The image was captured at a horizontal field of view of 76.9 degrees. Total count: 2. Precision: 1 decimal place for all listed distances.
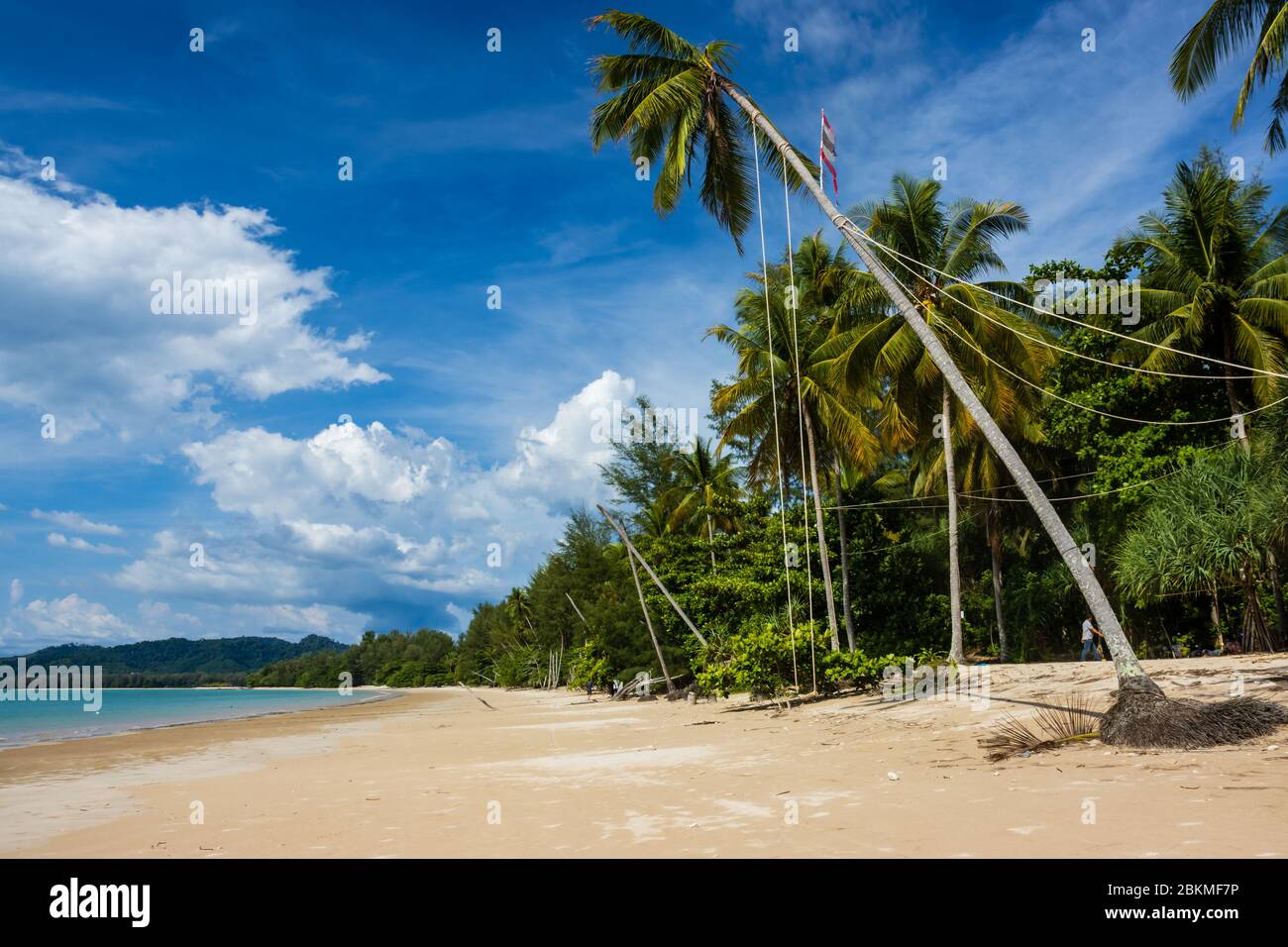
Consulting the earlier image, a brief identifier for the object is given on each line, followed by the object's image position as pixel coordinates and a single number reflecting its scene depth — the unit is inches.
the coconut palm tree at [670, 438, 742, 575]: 1397.6
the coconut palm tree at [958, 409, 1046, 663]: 1087.0
